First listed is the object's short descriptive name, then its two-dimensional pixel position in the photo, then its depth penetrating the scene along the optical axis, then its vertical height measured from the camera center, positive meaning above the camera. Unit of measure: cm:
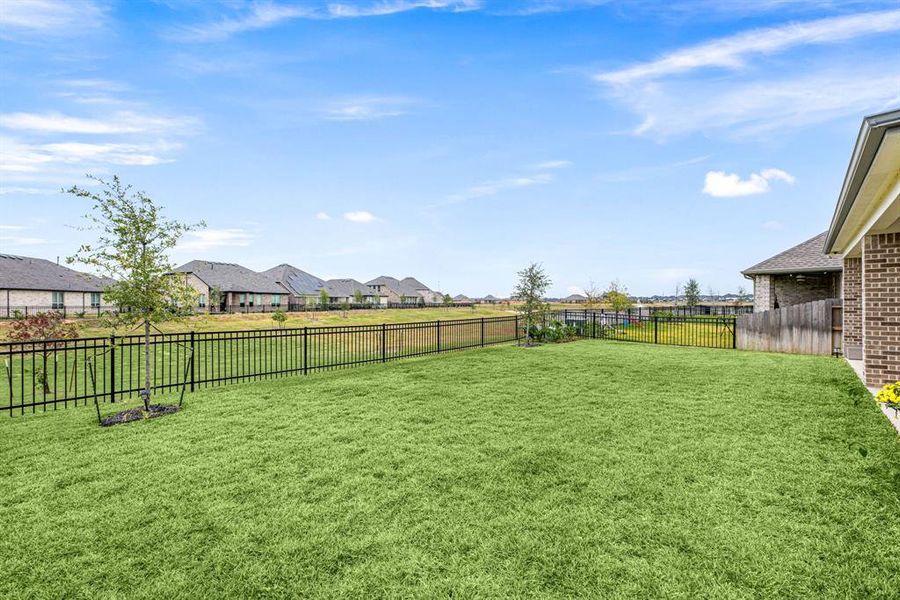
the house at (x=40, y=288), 3856 +127
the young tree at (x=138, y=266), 743 +62
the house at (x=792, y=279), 1934 +90
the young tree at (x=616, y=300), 4325 -13
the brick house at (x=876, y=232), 400 +123
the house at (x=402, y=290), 10094 +238
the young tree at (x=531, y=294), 1812 +22
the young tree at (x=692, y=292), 6231 +102
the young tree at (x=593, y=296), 5603 +40
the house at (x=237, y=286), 5341 +183
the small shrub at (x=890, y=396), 464 -110
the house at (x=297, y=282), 6950 +307
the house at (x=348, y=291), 8050 +169
